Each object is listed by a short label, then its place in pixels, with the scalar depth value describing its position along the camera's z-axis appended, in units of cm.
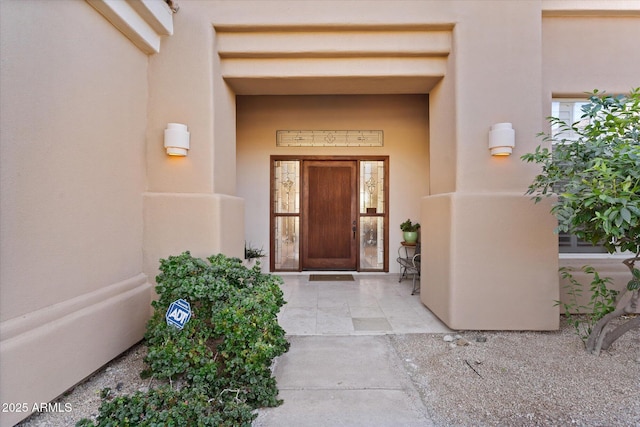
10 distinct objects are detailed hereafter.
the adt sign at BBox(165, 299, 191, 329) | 209
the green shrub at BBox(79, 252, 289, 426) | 164
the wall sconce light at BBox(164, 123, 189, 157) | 286
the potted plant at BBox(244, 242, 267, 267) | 487
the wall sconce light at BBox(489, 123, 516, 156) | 281
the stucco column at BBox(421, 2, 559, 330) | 290
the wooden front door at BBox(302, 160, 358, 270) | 542
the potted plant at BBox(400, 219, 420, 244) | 506
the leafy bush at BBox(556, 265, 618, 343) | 262
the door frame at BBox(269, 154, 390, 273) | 533
